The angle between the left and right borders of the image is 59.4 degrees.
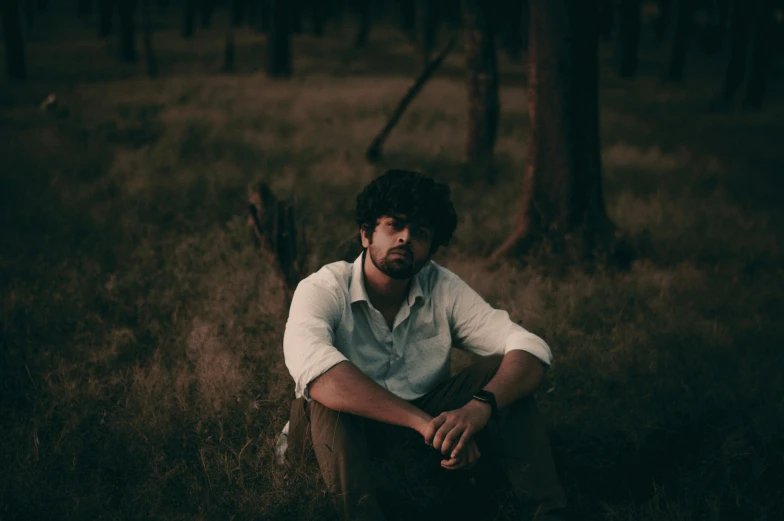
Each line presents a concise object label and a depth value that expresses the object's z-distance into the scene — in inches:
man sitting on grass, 108.3
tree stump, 202.4
